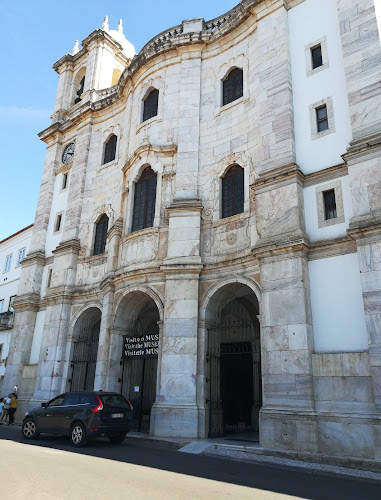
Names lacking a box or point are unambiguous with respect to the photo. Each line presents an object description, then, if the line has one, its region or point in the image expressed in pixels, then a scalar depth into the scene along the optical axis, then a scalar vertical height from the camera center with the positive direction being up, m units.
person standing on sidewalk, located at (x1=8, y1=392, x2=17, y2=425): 18.25 -0.87
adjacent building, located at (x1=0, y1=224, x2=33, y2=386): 25.66 +7.33
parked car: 11.65 -0.78
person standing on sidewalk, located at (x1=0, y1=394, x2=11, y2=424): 18.38 -0.99
